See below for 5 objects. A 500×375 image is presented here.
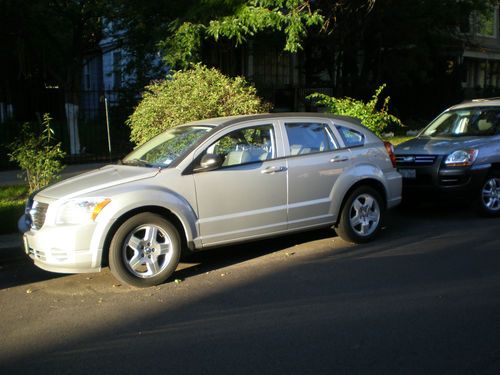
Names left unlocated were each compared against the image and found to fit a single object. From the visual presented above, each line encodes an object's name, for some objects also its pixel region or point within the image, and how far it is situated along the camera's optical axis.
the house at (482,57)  30.71
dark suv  8.68
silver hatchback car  5.71
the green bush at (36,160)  9.31
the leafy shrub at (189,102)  9.75
